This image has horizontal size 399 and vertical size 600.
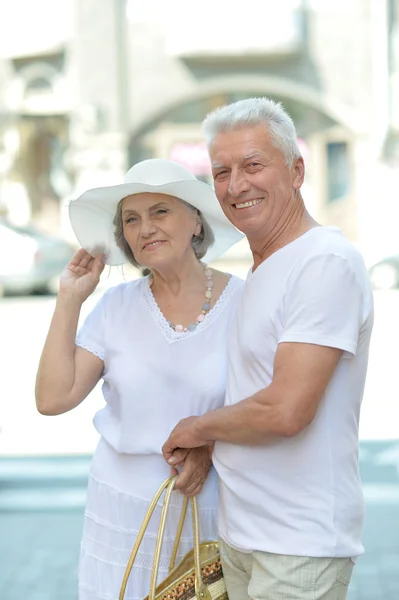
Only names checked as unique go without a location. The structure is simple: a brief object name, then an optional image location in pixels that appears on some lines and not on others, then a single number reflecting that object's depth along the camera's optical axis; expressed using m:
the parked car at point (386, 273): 26.38
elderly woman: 4.14
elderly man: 3.20
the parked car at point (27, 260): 26.85
